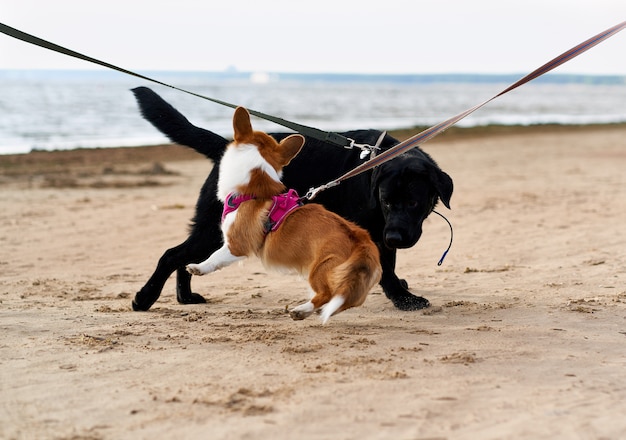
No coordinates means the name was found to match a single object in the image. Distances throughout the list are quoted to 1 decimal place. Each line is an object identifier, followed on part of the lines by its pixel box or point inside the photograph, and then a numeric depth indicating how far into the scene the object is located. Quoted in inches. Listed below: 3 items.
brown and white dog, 163.8
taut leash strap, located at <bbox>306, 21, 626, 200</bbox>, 175.2
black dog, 201.8
